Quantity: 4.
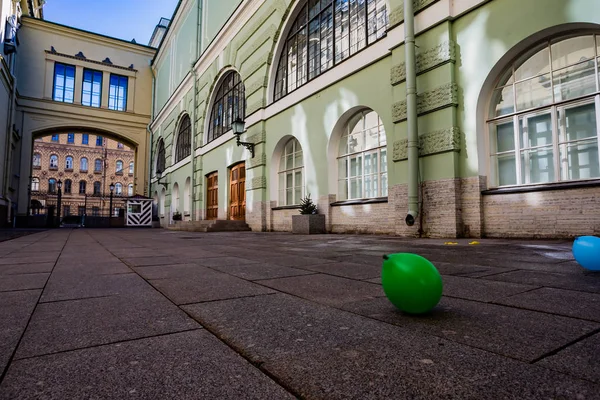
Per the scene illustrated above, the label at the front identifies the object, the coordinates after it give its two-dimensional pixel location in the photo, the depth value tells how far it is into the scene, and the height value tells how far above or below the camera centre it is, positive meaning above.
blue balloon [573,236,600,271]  2.65 -0.26
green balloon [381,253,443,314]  1.58 -0.29
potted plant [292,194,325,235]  9.51 -0.03
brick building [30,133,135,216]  46.75 +7.30
